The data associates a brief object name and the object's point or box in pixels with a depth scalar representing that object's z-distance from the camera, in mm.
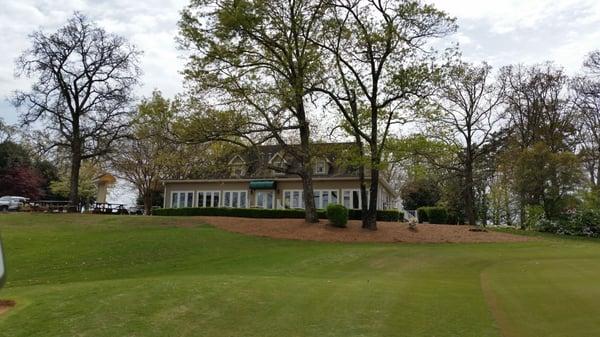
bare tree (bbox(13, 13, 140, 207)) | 40125
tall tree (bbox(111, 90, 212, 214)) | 29503
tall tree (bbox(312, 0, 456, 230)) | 28906
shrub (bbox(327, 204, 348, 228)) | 30203
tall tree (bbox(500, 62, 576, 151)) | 42812
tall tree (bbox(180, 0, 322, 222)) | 29125
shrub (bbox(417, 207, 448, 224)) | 43844
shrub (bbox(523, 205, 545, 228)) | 35750
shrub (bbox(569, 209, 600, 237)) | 33438
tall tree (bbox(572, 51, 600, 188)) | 39812
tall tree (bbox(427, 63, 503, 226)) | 41281
